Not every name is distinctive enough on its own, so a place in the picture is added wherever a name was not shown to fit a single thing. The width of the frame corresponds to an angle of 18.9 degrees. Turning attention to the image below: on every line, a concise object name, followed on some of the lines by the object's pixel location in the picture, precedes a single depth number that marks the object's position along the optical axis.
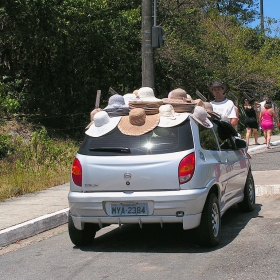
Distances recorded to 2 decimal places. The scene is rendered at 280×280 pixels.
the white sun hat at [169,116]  9.86
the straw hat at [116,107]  10.47
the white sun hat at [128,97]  11.33
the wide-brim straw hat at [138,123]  9.86
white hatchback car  9.42
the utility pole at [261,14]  52.49
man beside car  14.66
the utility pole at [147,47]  19.32
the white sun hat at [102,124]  10.05
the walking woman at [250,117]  28.39
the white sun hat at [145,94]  11.22
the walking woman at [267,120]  27.80
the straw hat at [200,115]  10.21
